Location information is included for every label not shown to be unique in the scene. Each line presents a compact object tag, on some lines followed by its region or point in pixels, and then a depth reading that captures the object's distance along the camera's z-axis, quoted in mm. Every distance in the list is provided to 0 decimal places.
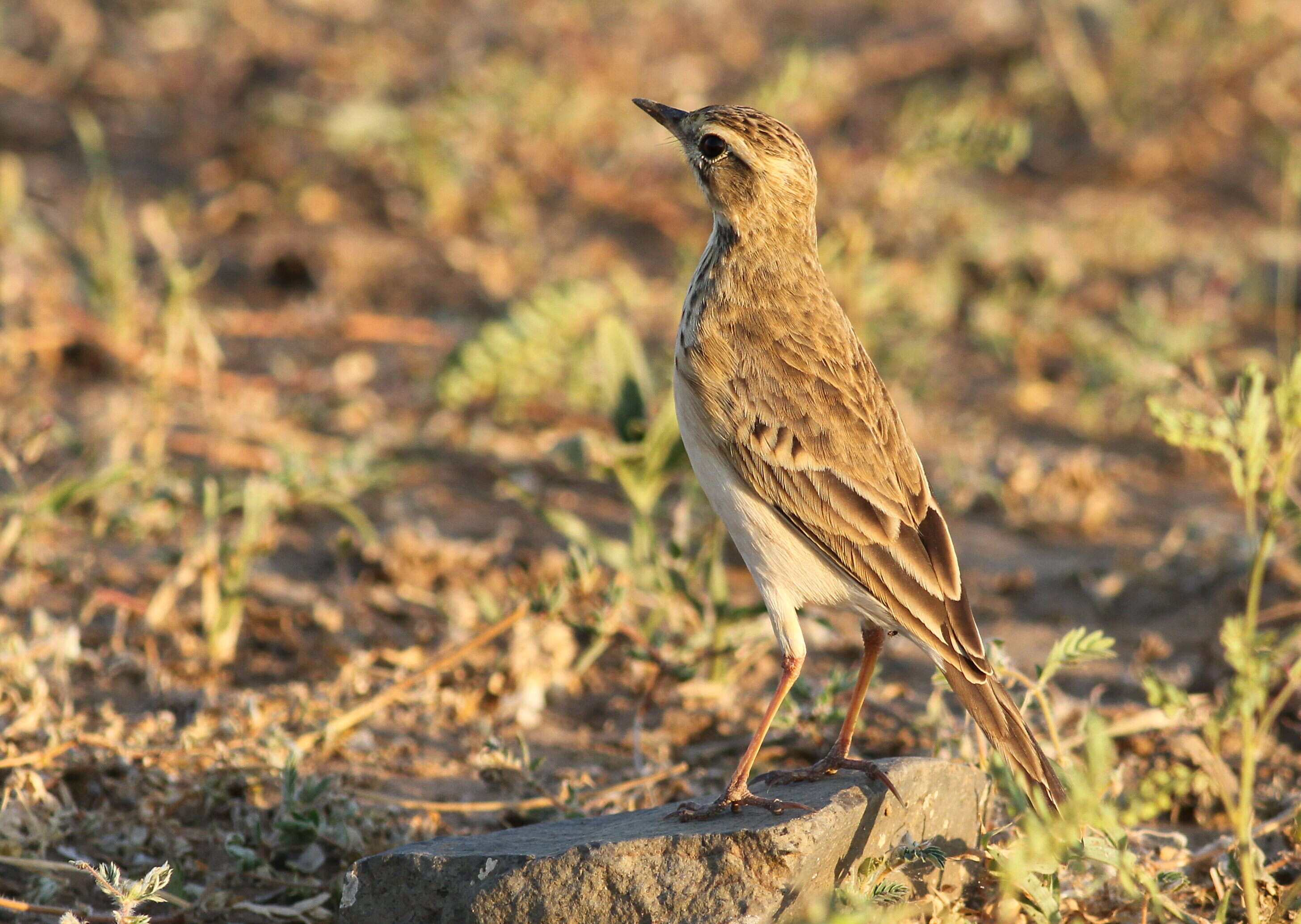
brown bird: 8367
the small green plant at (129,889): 7090
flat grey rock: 7316
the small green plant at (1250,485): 6256
